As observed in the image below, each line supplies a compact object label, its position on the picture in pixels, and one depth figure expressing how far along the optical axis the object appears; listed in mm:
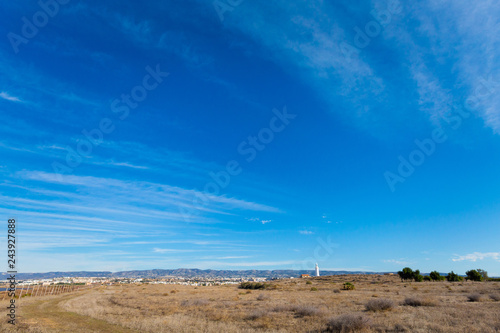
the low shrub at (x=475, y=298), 23500
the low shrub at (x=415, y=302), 21620
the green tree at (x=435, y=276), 65206
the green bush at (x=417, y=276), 63891
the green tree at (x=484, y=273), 71444
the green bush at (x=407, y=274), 66188
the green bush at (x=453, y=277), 61822
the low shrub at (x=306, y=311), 18716
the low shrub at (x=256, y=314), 18562
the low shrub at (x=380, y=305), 19766
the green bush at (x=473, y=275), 62059
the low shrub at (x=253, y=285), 59375
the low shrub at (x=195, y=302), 27122
